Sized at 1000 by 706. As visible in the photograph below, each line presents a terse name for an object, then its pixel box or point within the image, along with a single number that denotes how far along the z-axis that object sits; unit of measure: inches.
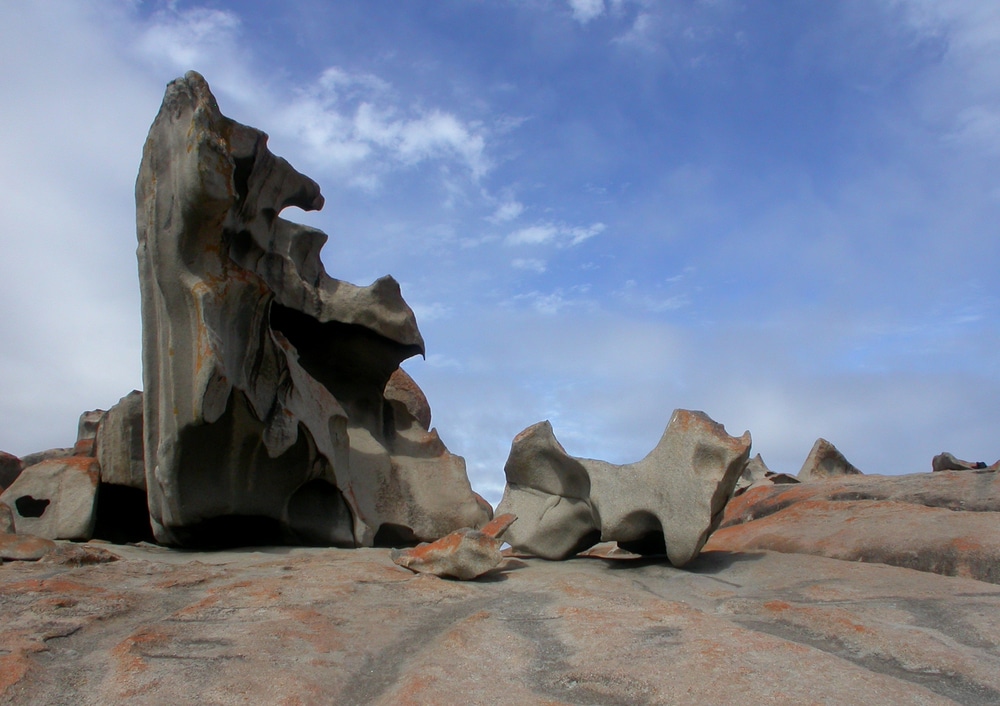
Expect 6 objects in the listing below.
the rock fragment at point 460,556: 178.4
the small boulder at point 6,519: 225.5
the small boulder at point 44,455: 360.2
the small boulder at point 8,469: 339.9
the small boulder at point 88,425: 342.0
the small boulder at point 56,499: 250.8
